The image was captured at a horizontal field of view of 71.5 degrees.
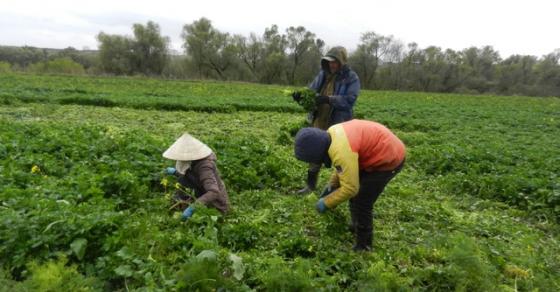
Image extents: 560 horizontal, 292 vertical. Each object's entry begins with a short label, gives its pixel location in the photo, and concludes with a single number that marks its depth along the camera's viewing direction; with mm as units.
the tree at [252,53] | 59000
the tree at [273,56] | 57031
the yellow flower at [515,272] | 3959
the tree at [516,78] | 61688
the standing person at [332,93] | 5625
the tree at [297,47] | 58644
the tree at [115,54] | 51094
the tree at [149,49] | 52938
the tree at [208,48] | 55500
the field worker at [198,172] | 4621
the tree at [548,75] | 61722
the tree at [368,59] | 61594
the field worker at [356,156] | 3740
